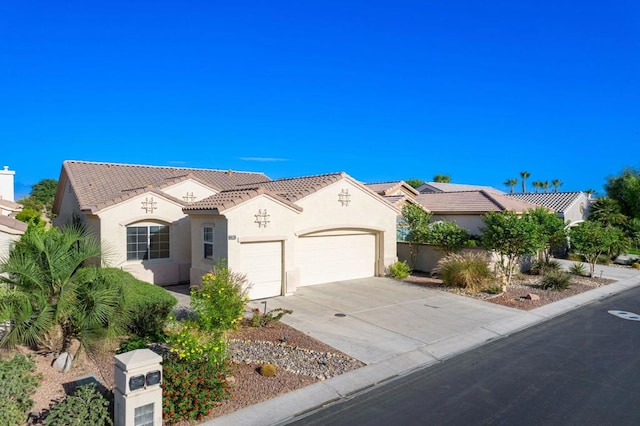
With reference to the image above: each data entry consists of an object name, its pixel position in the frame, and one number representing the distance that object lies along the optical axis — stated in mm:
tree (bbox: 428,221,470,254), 19344
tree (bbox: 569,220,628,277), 19641
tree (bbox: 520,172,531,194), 77250
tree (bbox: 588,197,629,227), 34344
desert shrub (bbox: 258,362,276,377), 7939
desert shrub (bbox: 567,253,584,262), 27188
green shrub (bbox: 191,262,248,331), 8562
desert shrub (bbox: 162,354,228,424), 6273
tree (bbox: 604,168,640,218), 40016
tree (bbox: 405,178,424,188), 73038
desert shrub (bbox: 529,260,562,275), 20734
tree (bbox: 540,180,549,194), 77812
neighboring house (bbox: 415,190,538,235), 22250
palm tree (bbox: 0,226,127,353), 7330
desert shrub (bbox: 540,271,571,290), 16906
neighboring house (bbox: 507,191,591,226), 29766
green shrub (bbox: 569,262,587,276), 21203
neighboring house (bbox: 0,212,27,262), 9727
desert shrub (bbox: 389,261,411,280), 18766
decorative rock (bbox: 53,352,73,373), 7707
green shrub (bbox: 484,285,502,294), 15885
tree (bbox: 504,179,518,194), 78575
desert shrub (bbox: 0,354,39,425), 5699
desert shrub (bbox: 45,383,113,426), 5660
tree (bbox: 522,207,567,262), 17688
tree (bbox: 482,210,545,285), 16062
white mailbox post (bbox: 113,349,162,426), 5723
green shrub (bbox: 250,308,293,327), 10977
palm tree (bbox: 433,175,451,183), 74712
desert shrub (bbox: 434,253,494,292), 16250
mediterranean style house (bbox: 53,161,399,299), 14469
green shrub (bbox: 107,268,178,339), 9156
